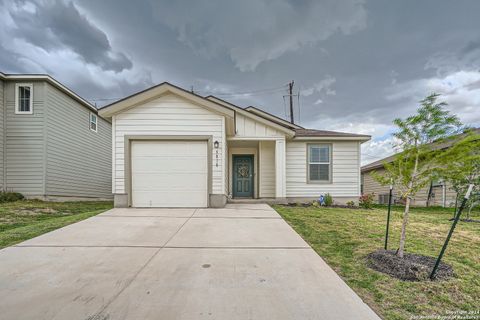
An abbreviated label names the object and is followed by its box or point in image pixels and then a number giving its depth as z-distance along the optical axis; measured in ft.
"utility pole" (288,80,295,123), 64.87
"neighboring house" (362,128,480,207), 40.29
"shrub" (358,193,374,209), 32.22
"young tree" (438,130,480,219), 9.58
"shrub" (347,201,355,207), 33.34
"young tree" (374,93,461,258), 10.20
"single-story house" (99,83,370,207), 24.80
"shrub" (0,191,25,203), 30.67
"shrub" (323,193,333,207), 32.55
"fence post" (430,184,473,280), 8.62
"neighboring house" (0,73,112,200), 33.73
